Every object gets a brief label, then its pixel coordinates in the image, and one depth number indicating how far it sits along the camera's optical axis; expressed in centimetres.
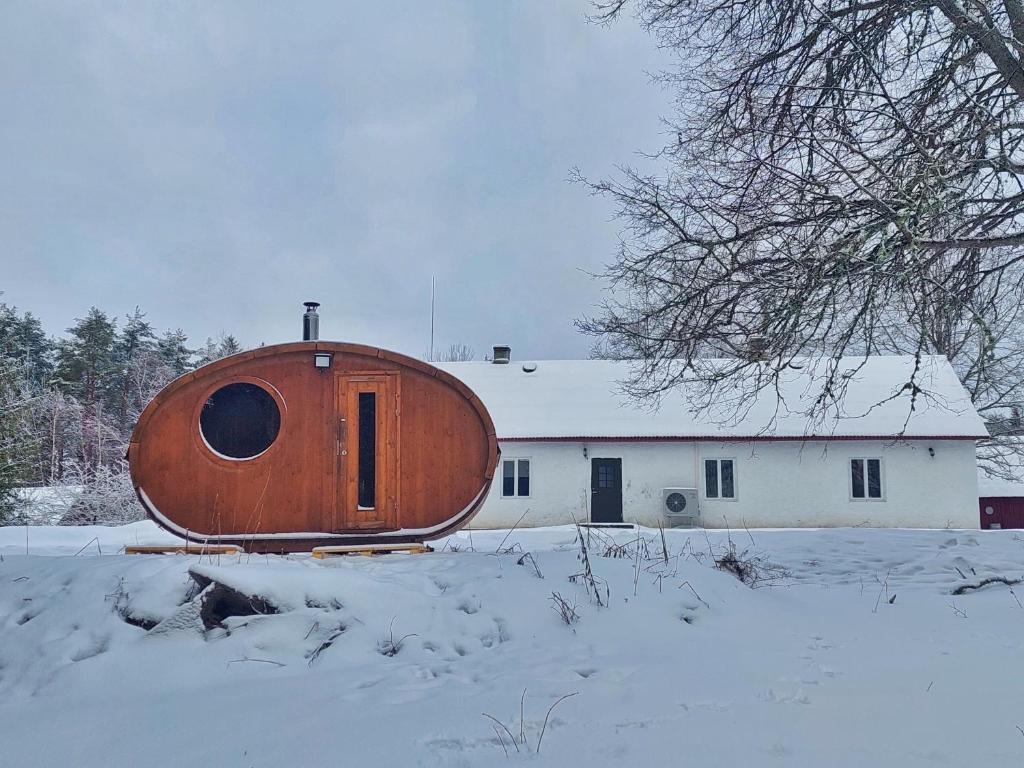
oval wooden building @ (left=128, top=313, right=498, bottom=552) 709
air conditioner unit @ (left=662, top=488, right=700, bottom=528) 1524
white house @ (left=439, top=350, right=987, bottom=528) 1523
